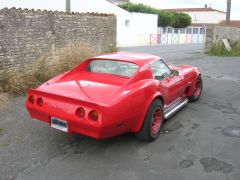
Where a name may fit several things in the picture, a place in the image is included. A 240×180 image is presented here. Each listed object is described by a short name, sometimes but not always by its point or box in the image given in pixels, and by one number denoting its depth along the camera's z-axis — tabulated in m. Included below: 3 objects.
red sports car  4.34
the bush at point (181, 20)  50.38
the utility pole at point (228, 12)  25.15
